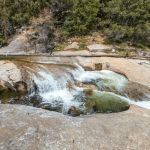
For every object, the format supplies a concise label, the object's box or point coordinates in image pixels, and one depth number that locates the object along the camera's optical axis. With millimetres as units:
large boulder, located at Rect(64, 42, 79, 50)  17453
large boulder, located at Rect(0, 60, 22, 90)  8578
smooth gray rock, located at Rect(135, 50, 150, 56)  16875
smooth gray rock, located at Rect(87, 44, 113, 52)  16750
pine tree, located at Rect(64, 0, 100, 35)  18602
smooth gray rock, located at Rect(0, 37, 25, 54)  15098
